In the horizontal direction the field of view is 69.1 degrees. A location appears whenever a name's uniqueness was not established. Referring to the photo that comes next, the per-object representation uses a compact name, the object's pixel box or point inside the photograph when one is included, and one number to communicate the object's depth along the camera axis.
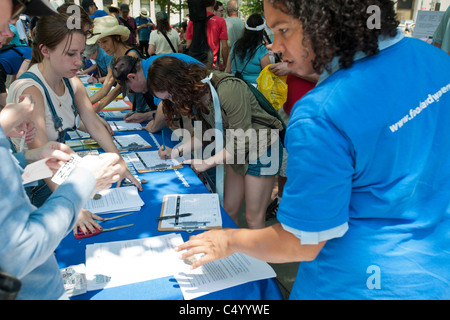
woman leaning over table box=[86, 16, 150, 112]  3.47
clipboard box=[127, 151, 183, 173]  2.32
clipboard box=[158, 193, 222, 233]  1.56
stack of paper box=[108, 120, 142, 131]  3.26
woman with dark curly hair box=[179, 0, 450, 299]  0.75
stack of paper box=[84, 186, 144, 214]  1.72
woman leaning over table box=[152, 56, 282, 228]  2.06
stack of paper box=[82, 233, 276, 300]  1.18
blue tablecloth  1.13
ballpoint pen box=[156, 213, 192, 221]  1.63
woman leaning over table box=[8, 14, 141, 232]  1.79
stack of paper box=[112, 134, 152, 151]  2.73
